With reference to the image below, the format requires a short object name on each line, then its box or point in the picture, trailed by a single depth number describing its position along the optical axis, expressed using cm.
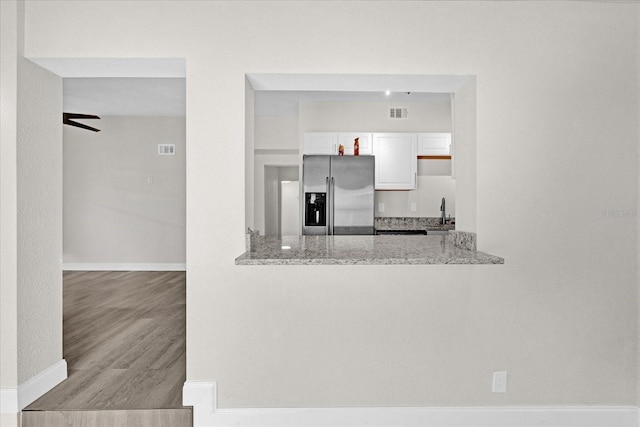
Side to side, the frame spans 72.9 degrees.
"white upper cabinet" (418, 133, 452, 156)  544
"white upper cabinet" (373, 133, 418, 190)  543
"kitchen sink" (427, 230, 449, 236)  510
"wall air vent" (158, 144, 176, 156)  685
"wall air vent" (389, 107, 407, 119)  565
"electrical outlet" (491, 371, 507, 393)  221
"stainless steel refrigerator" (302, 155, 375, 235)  493
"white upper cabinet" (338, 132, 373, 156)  543
